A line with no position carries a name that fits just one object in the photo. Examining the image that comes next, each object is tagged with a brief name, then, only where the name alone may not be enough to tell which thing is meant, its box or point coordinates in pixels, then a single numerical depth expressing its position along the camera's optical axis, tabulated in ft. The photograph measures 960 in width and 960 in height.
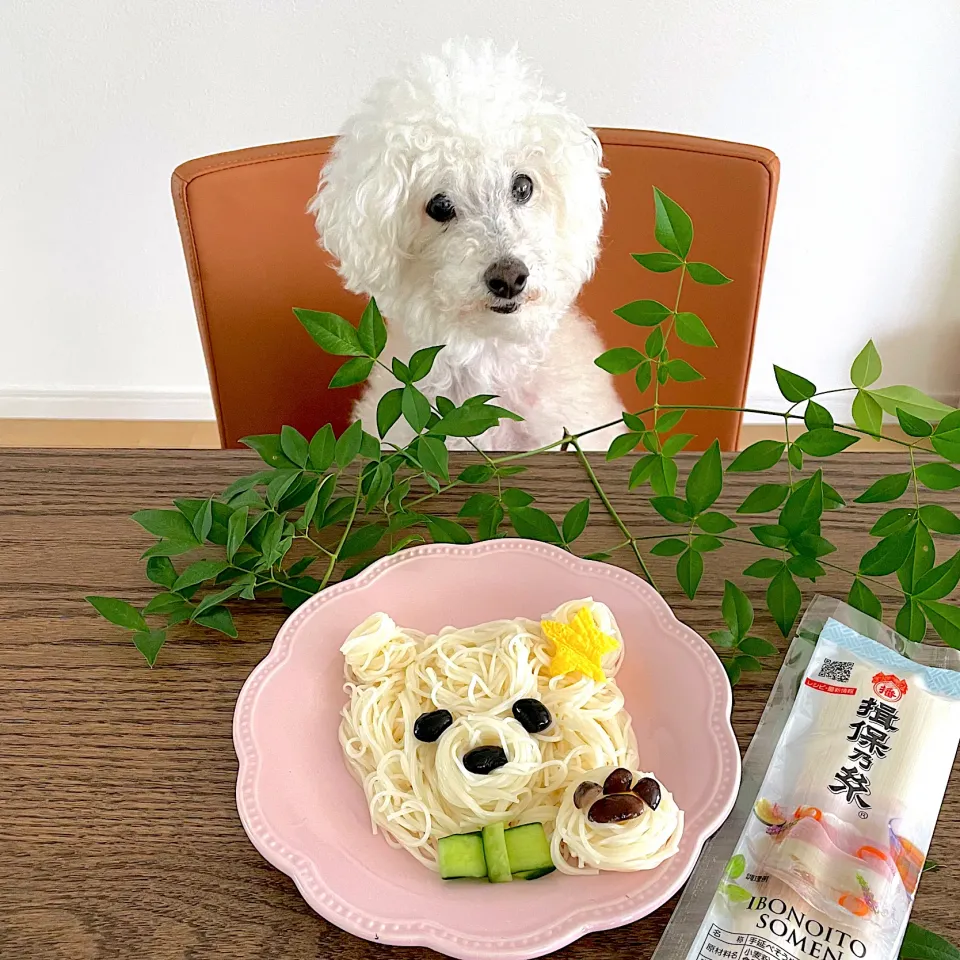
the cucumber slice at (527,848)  1.52
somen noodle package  1.44
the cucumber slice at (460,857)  1.52
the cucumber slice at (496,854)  1.52
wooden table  1.52
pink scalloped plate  1.43
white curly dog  3.21
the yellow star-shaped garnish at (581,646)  1.78
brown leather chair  3.37
